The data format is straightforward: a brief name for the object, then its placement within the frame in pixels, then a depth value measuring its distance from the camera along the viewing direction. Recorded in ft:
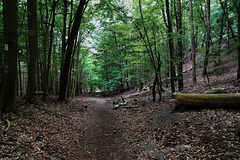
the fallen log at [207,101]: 16.76
